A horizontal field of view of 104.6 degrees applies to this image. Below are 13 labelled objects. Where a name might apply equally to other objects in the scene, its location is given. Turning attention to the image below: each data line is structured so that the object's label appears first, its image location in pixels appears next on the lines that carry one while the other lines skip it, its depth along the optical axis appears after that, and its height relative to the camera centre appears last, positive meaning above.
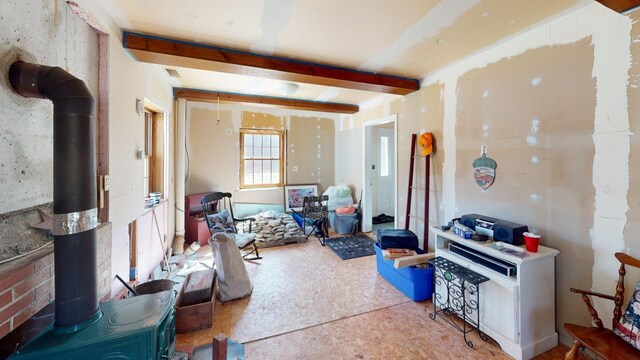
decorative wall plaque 2.44 +0.08
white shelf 1.79 -0.96
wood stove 1.04 -0.71
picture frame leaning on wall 5.40 -0.36
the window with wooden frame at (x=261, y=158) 5.12 +0.43
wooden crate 2.07 -1.18
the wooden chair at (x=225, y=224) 3.33 -0.65
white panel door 5.82 +0.17
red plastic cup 1.85 -0.48
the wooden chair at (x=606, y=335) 1.38 -0.96
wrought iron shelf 2.00 -1.04
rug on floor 3.80 -1.14
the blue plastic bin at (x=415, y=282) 2.55 -1.10
